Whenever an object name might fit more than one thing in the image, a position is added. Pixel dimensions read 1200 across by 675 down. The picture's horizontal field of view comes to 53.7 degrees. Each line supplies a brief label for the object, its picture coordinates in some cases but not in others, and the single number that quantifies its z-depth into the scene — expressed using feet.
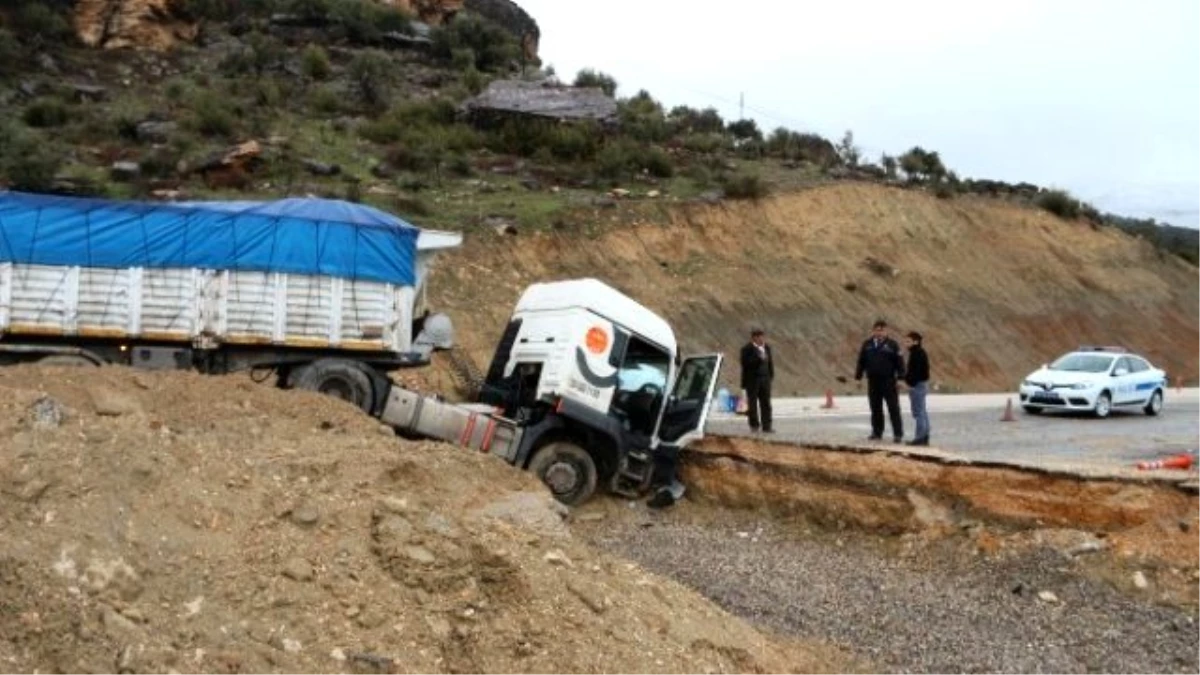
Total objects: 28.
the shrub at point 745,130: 166.54
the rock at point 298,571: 20.58
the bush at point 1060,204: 159.33
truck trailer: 42.52
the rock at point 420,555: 22.41
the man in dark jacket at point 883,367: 47.96
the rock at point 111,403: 32.63
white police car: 72.49
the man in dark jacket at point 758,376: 54.08
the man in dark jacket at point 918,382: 47.98
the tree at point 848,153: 158.06
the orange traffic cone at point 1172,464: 43.48
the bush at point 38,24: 127.95
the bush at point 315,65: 136.46
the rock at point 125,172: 93.20
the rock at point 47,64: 122.68
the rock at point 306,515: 22.56
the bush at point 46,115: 107.04
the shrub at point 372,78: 129.60
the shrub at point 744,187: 122.01
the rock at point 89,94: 115.95
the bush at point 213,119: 107.86
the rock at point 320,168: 99.09
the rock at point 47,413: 23.57
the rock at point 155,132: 104.88
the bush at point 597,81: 168.23
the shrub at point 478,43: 154.71
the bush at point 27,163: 86.24
